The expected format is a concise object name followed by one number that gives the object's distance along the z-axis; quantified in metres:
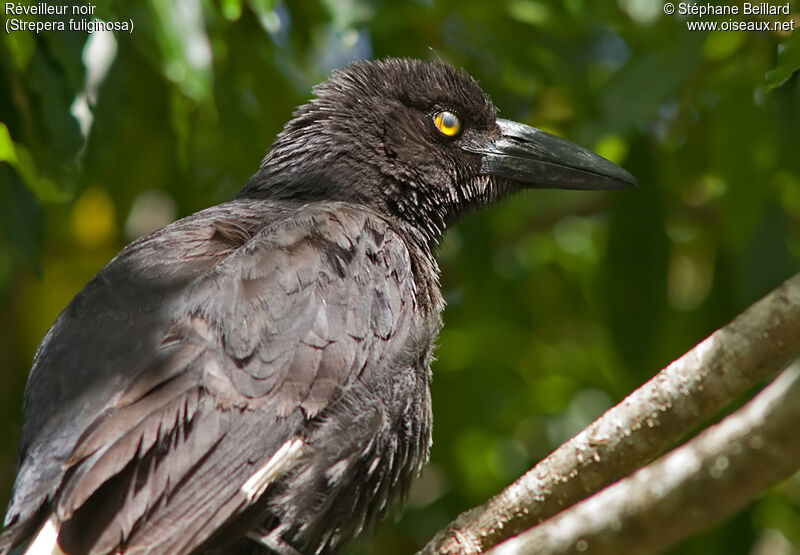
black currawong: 6.04
